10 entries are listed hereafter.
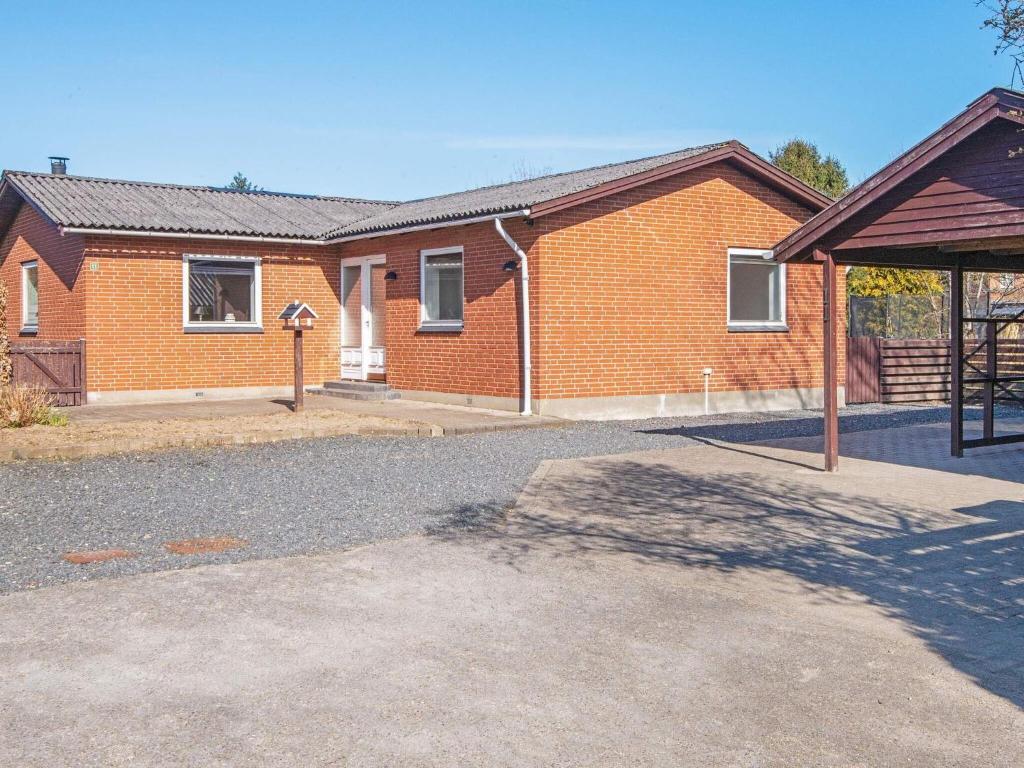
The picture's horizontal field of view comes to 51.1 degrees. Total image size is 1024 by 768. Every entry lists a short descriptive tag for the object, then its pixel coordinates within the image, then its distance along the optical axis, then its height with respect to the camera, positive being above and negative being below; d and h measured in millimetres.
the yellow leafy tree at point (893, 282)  27484 +2060
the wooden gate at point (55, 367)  17812 -72
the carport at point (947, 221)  10227 +1446
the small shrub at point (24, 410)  13953 -619
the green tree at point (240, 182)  71188 +12086
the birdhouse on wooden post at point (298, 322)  16516 +628
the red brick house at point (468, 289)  16656 +1286
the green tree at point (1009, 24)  6758 +2152
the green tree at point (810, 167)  39906 +7310
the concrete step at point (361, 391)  19328 -529
